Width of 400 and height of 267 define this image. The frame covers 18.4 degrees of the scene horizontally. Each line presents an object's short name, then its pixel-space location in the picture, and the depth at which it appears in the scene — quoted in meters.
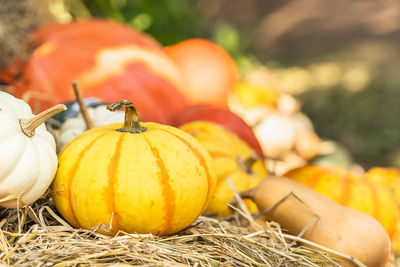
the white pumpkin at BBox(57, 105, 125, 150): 1.20
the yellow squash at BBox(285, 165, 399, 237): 1.26
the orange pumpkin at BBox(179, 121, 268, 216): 1.22
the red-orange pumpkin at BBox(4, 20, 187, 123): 1.47
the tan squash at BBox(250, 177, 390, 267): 1.13
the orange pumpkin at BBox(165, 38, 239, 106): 2.10
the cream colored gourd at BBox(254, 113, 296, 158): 1.85
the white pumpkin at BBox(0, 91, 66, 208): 1.04
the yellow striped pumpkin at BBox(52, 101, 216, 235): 1.06
